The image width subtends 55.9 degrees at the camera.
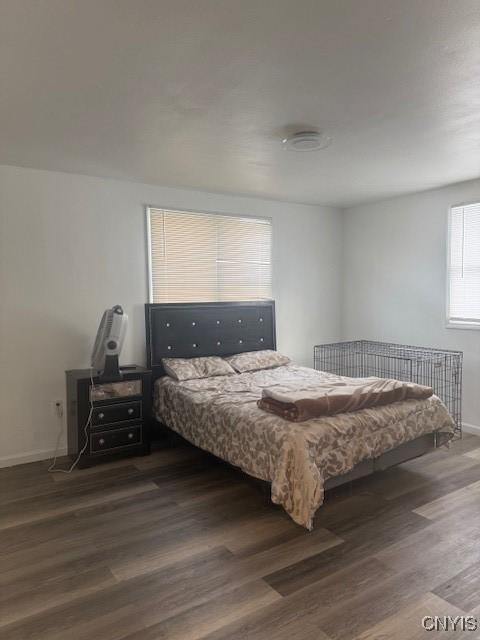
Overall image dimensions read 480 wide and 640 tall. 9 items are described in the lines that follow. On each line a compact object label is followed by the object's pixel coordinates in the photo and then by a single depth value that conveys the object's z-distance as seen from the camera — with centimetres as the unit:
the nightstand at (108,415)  359
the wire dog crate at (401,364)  437
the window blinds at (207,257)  438
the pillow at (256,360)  445
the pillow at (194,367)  408
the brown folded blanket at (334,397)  285
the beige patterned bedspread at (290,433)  262
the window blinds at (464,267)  429
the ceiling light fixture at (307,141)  288
